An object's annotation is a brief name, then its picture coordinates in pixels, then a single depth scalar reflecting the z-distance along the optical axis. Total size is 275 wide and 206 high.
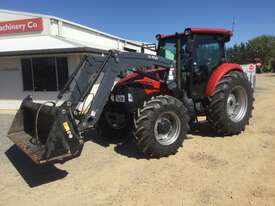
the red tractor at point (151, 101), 3.67
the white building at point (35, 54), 8.86
